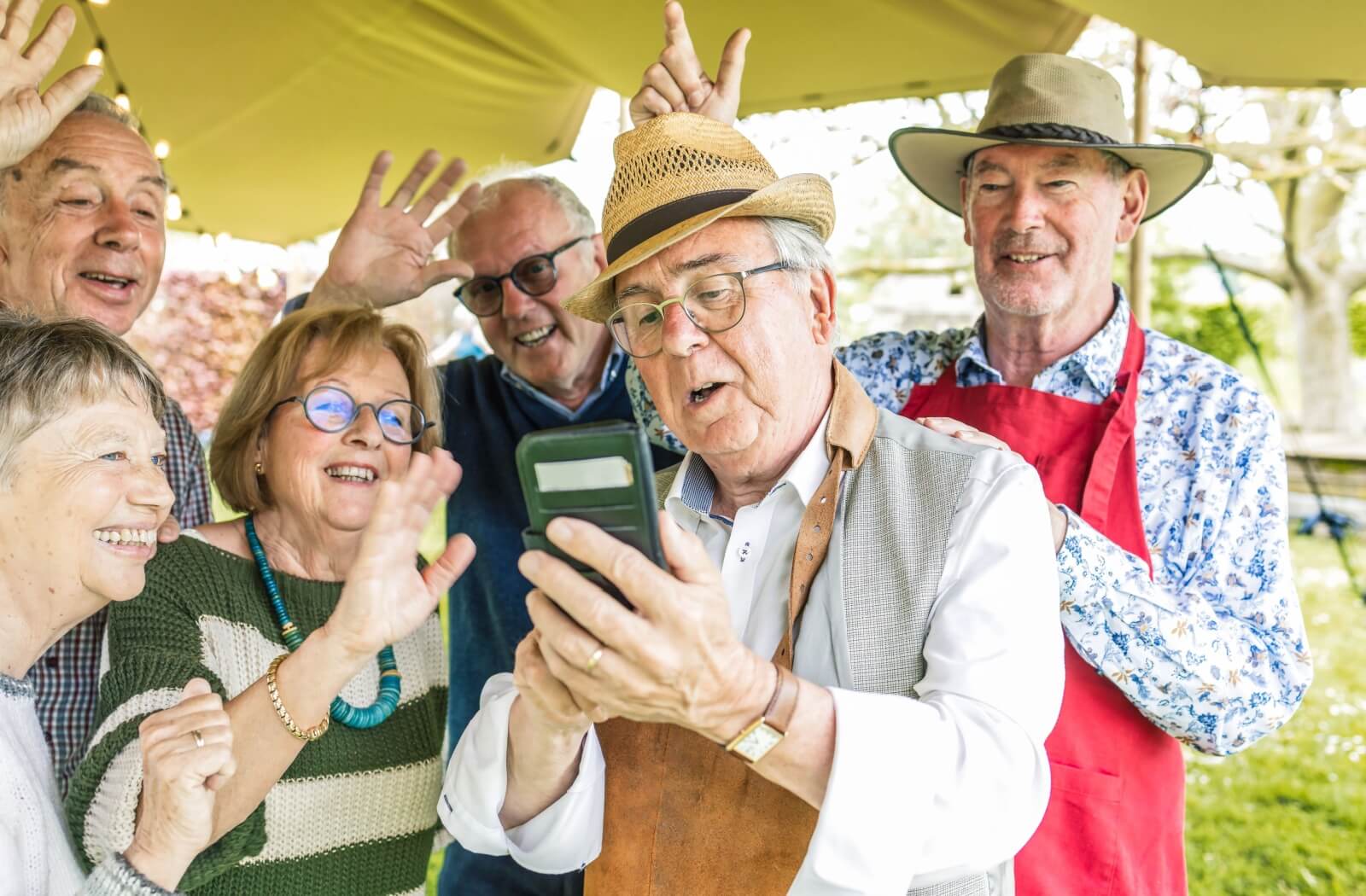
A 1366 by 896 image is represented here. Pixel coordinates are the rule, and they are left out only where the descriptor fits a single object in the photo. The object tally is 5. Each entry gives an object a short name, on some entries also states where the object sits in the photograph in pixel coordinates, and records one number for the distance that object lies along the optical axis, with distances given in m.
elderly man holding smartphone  1.41
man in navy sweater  3.10
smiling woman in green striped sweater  1.76
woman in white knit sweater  1.66
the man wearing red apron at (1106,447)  2.08
